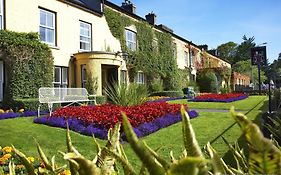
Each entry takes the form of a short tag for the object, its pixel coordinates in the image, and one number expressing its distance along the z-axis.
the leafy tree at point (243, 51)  76.57
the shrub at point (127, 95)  9.22
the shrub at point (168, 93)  20.86
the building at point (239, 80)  34.49
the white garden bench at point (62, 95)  9.53
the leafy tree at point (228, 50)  75.17
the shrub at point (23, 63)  11.28
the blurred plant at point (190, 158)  0.47
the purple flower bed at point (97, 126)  6.30
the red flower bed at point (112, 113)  6.91
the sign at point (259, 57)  9.81
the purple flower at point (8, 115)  8.59
